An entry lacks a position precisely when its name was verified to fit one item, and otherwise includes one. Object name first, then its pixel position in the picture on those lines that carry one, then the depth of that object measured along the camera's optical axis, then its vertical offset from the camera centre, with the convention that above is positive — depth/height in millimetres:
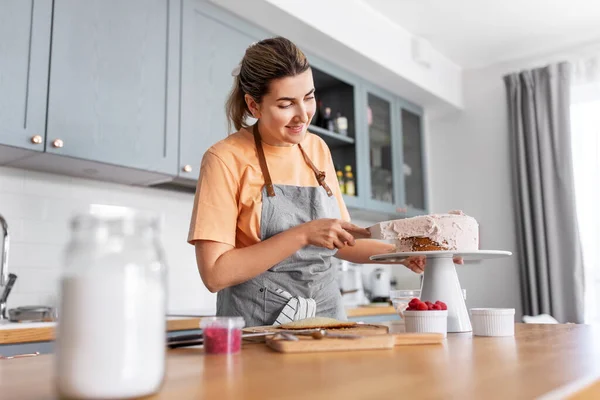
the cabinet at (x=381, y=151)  3732 +842
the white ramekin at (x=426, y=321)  1146 -88
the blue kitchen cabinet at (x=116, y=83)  2107 +768
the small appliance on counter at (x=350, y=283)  3414 -33
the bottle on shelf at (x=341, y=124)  3568 +946
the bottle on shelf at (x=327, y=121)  3500 +947
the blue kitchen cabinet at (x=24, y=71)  1951 +726
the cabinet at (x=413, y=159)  4127 +864
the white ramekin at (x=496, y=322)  1195 -95
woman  1342 +183
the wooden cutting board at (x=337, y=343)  887 -103
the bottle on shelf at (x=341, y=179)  3486 +596
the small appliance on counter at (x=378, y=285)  3686 -50
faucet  2096 +4
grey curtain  3645 +516
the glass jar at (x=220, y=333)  895 -84
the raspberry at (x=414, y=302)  1184 -52
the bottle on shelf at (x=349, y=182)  3500 +580
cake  1386 +109
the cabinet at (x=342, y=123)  3500 +951
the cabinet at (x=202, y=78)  2527 +913
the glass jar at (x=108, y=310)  501 -27
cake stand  1294 -15
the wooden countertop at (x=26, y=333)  1773 -163
